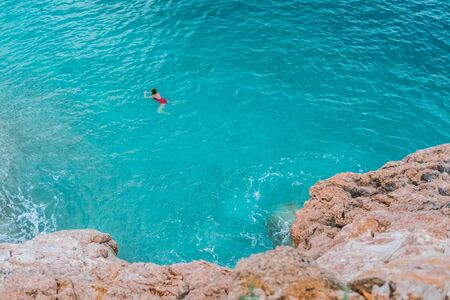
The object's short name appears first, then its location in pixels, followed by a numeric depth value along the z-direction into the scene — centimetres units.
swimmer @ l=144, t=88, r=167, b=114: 2746
